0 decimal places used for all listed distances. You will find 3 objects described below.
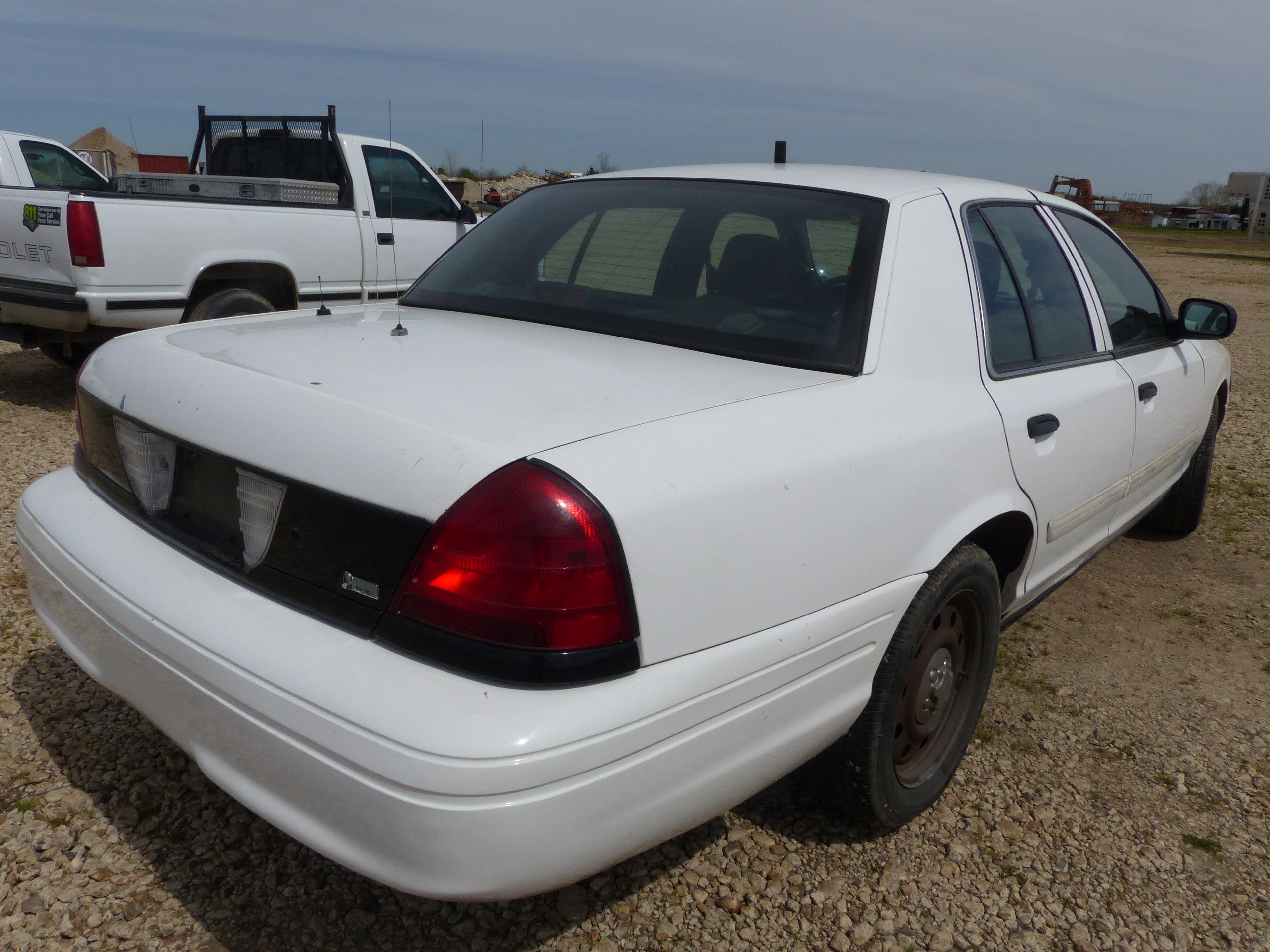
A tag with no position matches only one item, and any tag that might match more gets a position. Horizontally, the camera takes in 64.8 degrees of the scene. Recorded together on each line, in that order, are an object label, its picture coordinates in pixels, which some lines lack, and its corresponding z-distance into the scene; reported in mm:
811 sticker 5926
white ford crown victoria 1565
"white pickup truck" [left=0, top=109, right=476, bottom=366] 5957
